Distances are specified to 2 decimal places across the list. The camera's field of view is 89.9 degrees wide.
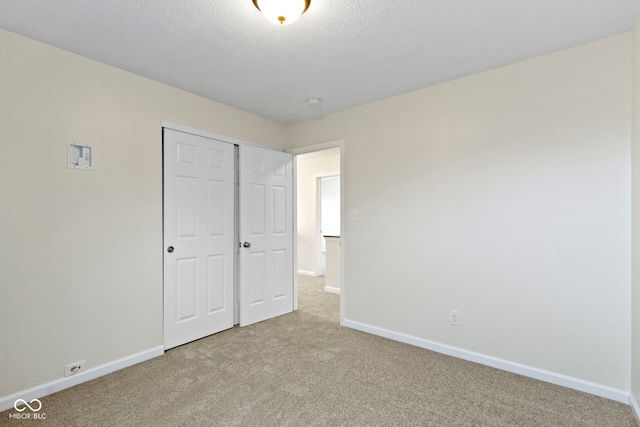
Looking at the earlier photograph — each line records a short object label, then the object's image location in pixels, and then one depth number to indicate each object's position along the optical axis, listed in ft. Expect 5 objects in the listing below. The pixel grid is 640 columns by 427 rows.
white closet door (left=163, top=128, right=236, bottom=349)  9.57
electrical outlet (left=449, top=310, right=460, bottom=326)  9.08
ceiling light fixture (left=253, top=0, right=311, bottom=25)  5.31
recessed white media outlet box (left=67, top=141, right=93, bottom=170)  7.59
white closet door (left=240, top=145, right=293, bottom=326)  11.63
